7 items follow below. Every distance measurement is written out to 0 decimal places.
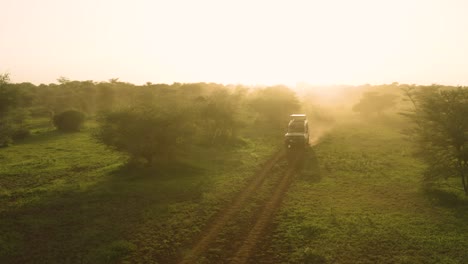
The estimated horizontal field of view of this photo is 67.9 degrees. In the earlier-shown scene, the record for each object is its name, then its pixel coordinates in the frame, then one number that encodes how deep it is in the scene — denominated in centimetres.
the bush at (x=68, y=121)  4221
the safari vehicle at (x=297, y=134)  2972
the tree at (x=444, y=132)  1742
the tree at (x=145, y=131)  2244
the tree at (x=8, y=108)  2117
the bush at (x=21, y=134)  3576
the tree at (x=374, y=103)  5625
